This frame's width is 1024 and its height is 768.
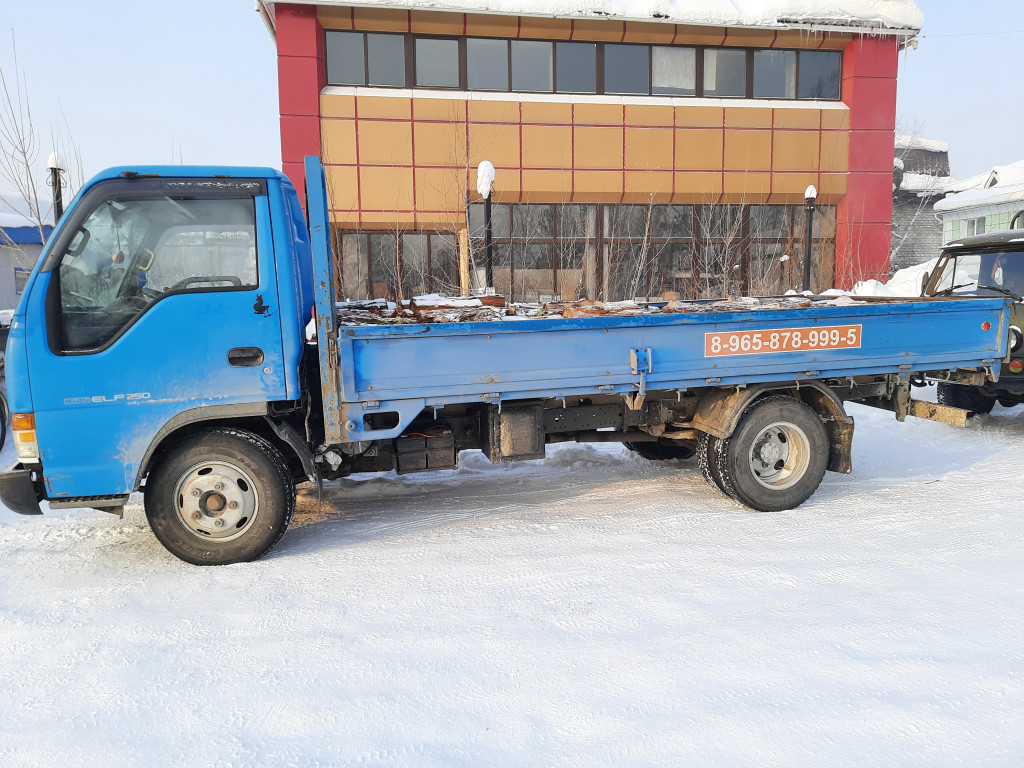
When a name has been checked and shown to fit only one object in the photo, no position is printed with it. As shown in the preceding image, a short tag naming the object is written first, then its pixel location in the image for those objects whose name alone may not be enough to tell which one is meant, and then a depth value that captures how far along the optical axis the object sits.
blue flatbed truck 4.05
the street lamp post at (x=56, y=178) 10.00
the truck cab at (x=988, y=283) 7.50
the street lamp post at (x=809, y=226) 15.59
